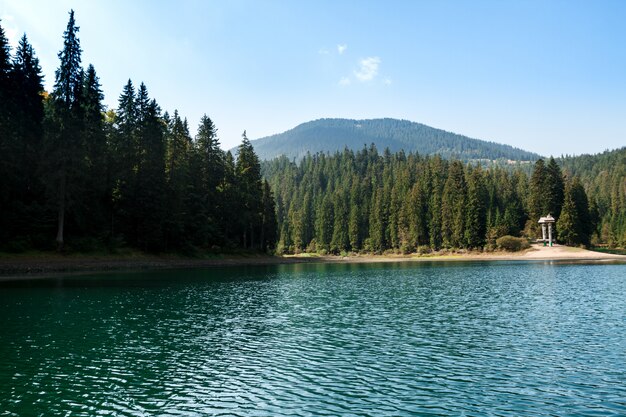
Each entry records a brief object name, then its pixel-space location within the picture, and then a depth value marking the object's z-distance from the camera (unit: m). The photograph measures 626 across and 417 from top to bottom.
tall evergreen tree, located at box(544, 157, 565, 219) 122.75
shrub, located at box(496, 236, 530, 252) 113.62
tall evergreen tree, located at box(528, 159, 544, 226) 124.00
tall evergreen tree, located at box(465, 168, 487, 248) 120.69
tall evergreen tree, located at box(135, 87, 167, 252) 69.50
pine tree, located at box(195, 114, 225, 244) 85.25
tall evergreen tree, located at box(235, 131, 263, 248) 92.38
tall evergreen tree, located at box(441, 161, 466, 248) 123.50
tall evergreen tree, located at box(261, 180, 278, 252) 102.94
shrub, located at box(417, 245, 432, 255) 132.12
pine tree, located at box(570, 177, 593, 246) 116.38
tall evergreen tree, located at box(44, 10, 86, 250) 55.56
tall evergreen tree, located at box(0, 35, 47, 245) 53.06
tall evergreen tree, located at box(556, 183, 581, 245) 113.25
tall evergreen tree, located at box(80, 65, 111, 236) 61.78
